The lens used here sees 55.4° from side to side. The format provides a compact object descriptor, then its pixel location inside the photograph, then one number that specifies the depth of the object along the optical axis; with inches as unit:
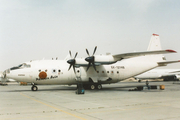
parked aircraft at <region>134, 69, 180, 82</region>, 2668.8
